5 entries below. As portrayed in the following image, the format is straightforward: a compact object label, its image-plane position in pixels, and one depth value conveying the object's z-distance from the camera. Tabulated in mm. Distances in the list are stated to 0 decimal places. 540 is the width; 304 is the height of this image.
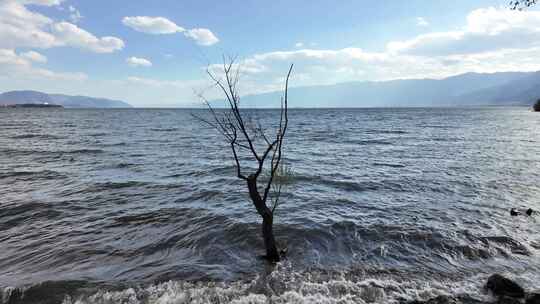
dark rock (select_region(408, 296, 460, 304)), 6957
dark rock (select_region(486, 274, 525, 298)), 7031
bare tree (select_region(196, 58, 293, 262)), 7622
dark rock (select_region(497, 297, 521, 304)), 6799
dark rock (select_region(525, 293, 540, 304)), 6672
